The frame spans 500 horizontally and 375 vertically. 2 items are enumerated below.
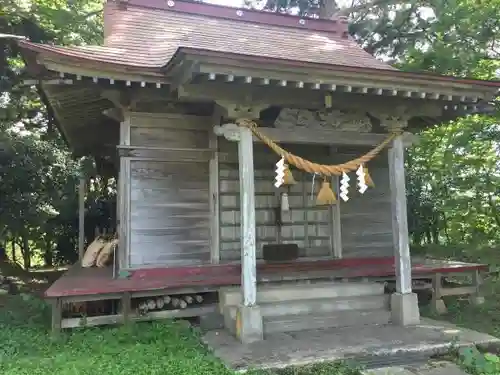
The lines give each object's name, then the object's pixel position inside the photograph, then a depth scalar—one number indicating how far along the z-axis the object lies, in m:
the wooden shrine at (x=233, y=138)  5.35
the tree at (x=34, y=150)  9.51
